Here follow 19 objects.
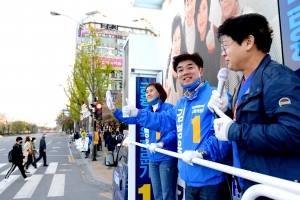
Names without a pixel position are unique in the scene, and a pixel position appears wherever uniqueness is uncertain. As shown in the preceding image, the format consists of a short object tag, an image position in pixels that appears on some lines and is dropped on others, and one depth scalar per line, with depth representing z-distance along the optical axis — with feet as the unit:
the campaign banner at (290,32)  5.00
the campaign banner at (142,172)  11.14
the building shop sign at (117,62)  165.87
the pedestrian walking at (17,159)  28.53
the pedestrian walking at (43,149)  40.33
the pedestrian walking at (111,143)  48.29
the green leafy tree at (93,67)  48.80
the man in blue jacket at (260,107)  3.33
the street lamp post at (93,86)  44.88
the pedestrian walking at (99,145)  65.28
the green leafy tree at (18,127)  317.22
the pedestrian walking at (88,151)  51.48
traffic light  29.89
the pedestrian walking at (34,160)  37.73
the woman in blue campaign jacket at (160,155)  7.97
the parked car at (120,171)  11.53
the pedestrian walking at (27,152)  35.06
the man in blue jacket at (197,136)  5.46
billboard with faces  6.07
